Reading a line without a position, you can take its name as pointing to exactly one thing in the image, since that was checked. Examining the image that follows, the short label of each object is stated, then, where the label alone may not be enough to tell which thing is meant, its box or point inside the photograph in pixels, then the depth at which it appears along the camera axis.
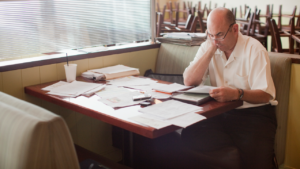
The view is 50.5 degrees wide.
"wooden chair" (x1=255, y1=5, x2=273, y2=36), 4.93
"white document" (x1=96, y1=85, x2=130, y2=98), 1.87
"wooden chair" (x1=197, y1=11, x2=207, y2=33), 5.44
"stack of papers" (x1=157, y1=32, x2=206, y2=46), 2.70
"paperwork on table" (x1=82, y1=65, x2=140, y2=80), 2.22
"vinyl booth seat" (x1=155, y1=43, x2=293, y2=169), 1.76
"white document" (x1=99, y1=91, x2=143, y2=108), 1.69
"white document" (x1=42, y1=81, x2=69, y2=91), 2.01
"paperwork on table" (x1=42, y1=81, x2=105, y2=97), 1.88
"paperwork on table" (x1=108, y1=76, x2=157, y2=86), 2.11
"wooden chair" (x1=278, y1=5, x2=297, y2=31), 5.85
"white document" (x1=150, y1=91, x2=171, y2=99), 1.80
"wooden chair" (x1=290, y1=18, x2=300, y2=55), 3.82
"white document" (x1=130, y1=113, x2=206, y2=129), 1.38
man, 1.84
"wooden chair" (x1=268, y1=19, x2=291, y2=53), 3.72
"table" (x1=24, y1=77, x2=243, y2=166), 1.37
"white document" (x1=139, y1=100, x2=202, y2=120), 1.51
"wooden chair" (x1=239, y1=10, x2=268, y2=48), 4.66
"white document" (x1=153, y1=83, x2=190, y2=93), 1.92
